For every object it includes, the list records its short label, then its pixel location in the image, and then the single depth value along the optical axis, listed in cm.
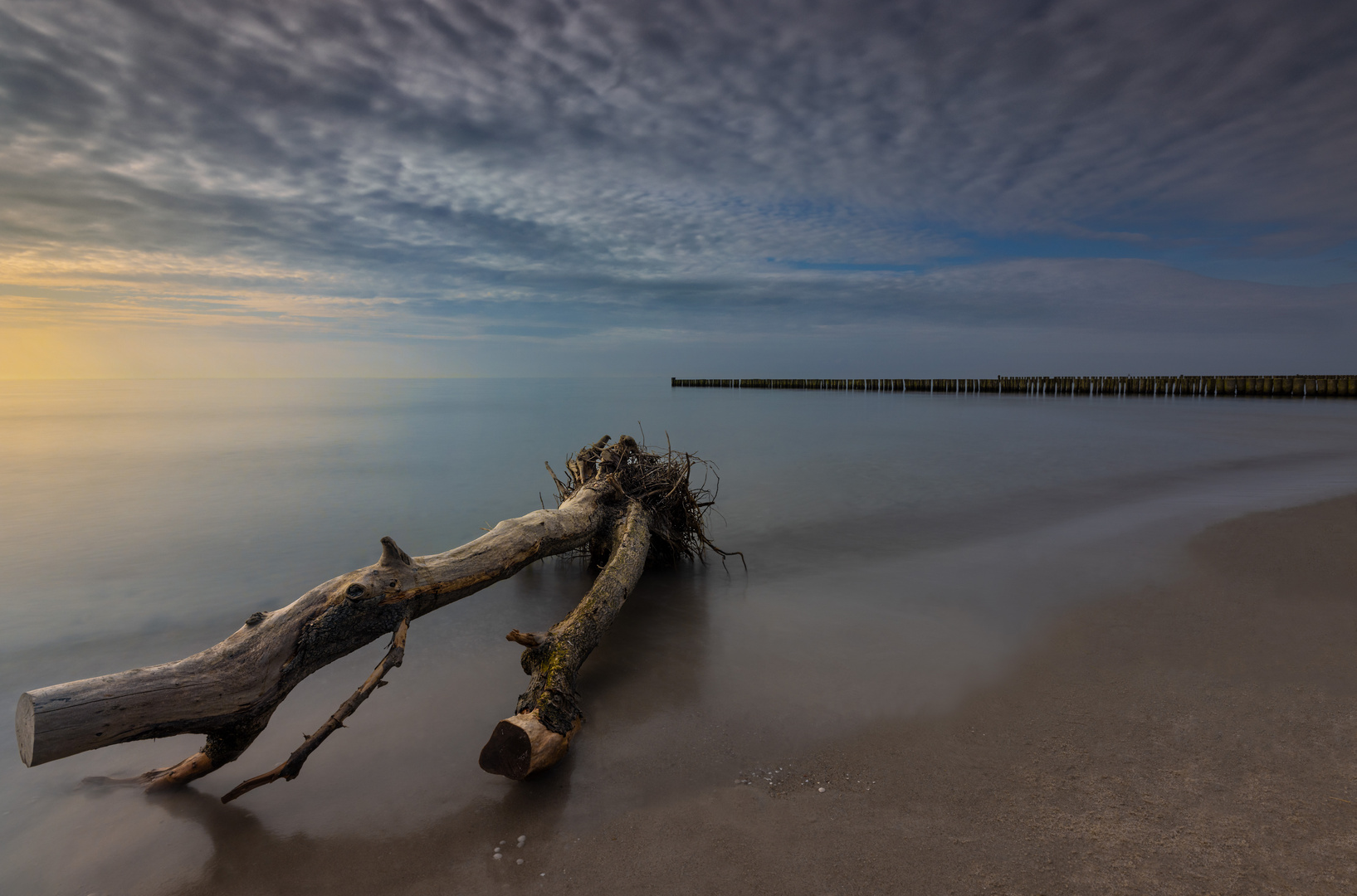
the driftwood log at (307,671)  259
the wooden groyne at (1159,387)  4884
